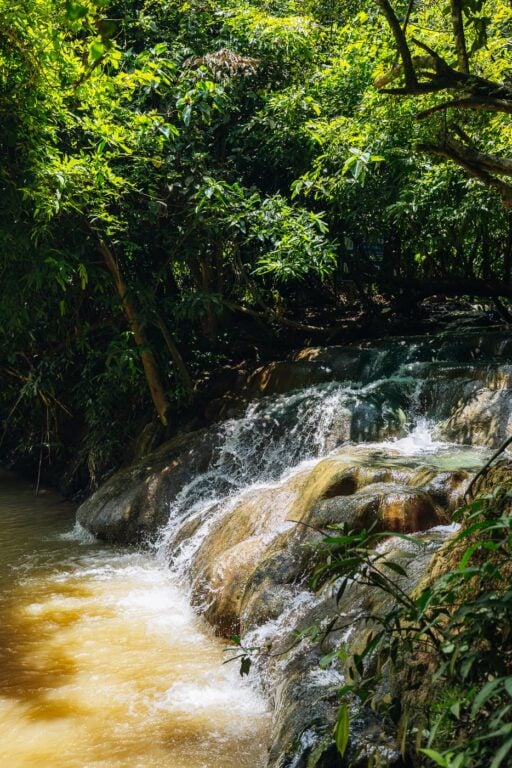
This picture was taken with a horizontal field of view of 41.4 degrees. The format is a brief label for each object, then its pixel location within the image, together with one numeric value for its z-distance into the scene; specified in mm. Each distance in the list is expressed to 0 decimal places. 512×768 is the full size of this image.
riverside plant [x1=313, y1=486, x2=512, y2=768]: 1602
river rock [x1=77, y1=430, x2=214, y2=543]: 7262
